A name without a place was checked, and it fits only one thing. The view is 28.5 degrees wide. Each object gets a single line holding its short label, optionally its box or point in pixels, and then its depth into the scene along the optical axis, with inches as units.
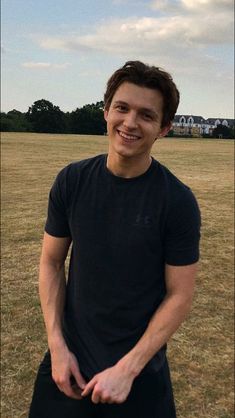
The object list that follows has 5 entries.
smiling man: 68.4
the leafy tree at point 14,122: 2293.8
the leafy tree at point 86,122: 2647.6
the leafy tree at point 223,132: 3051.2
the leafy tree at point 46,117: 2628.0
